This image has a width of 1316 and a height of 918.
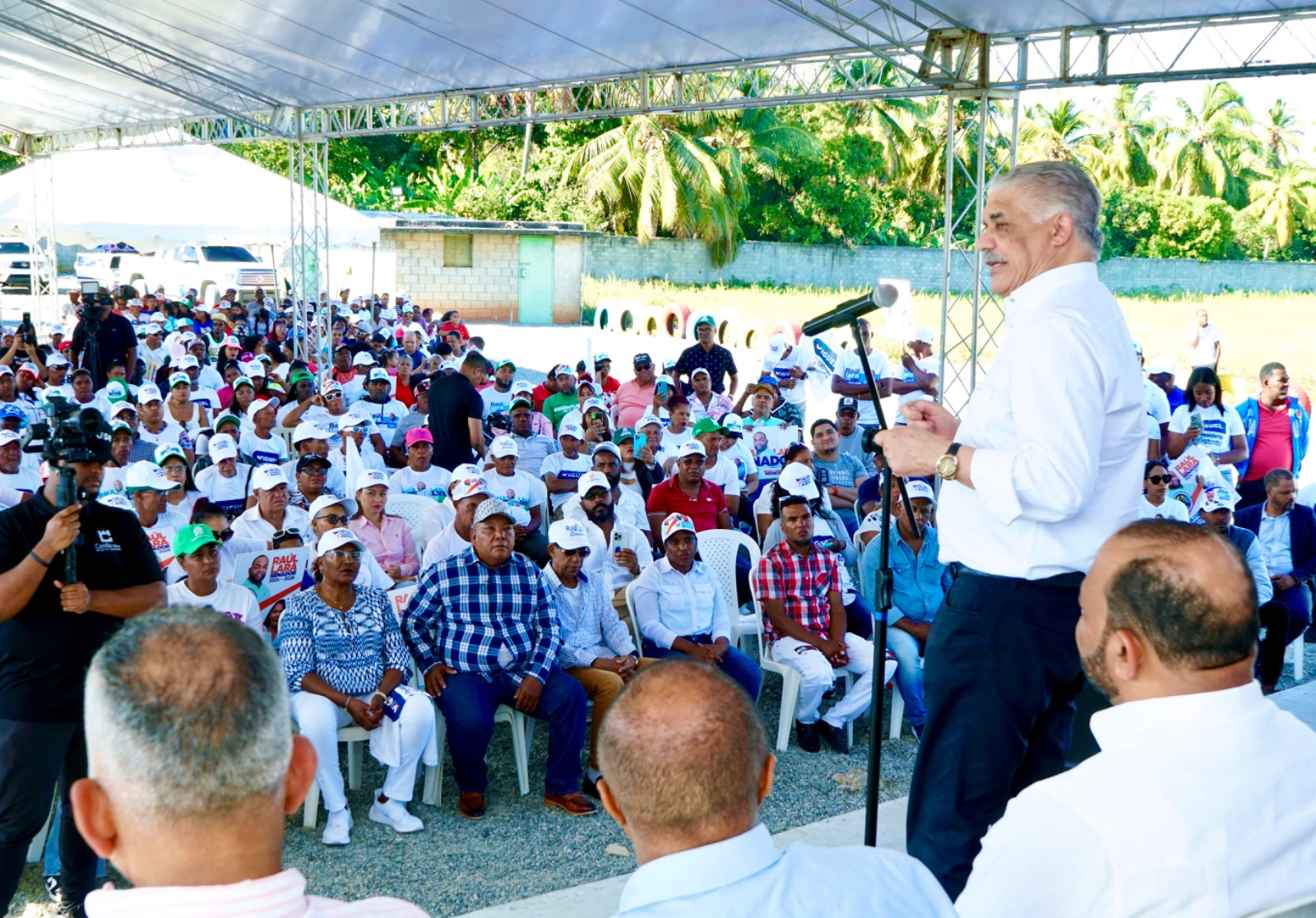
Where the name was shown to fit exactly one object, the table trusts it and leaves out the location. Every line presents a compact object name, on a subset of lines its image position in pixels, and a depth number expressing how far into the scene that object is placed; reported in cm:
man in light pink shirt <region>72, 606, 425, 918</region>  122
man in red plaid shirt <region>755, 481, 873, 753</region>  562
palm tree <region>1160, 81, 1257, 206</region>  4225
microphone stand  273
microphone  269
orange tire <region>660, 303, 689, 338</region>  2552
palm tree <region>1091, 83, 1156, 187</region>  4084
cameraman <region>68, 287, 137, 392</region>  1132
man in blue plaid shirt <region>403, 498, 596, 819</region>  484
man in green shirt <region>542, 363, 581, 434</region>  1051
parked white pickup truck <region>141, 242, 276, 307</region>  2581
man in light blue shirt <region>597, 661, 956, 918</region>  140
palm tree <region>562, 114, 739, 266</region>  3047
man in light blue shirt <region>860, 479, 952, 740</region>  569
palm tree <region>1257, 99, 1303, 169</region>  4531
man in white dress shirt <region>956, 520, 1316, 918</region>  153
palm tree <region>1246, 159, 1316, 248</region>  3962
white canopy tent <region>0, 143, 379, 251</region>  1572
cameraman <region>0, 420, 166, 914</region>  325
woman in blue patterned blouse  460
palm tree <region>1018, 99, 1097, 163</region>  3766
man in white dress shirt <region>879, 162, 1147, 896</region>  222
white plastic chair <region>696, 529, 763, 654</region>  666
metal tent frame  775
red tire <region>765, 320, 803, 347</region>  1948
